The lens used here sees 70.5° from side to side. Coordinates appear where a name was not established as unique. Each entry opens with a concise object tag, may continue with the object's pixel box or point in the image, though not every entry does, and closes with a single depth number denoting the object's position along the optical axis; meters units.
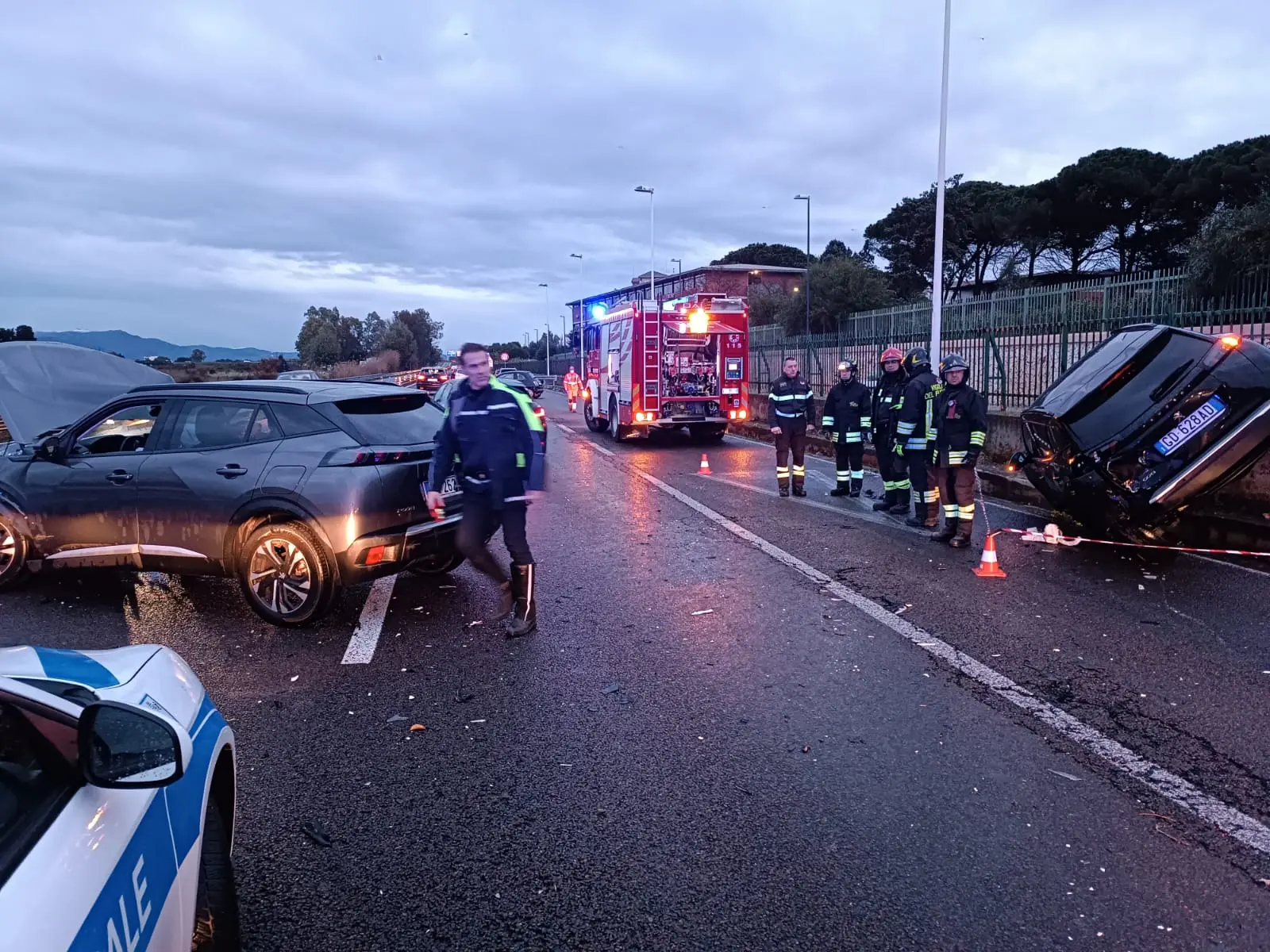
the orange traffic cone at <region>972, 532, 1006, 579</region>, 7.11
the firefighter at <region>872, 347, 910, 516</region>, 10.16
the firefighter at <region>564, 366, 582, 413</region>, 38.30
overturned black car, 6.68
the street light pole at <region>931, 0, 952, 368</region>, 15.06
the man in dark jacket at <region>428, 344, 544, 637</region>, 5.71
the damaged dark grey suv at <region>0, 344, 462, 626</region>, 5.73
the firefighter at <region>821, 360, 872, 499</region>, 10.93
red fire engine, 17.83
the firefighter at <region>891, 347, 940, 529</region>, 9.13
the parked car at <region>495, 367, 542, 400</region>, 30.23
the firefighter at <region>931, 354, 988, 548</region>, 8.28
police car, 1.53
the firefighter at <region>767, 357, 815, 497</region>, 11.16
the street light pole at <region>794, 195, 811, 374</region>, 31.31
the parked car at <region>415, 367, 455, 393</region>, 34.59
